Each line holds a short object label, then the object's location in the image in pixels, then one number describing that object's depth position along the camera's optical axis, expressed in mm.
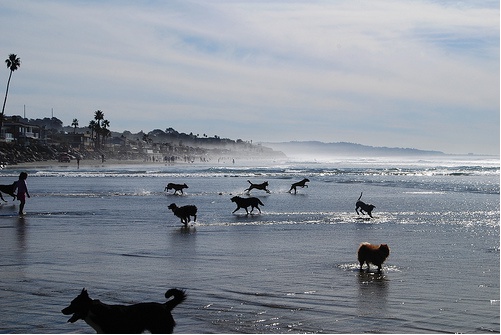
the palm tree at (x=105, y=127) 167638
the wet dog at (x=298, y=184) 38834
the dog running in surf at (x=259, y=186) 38219
